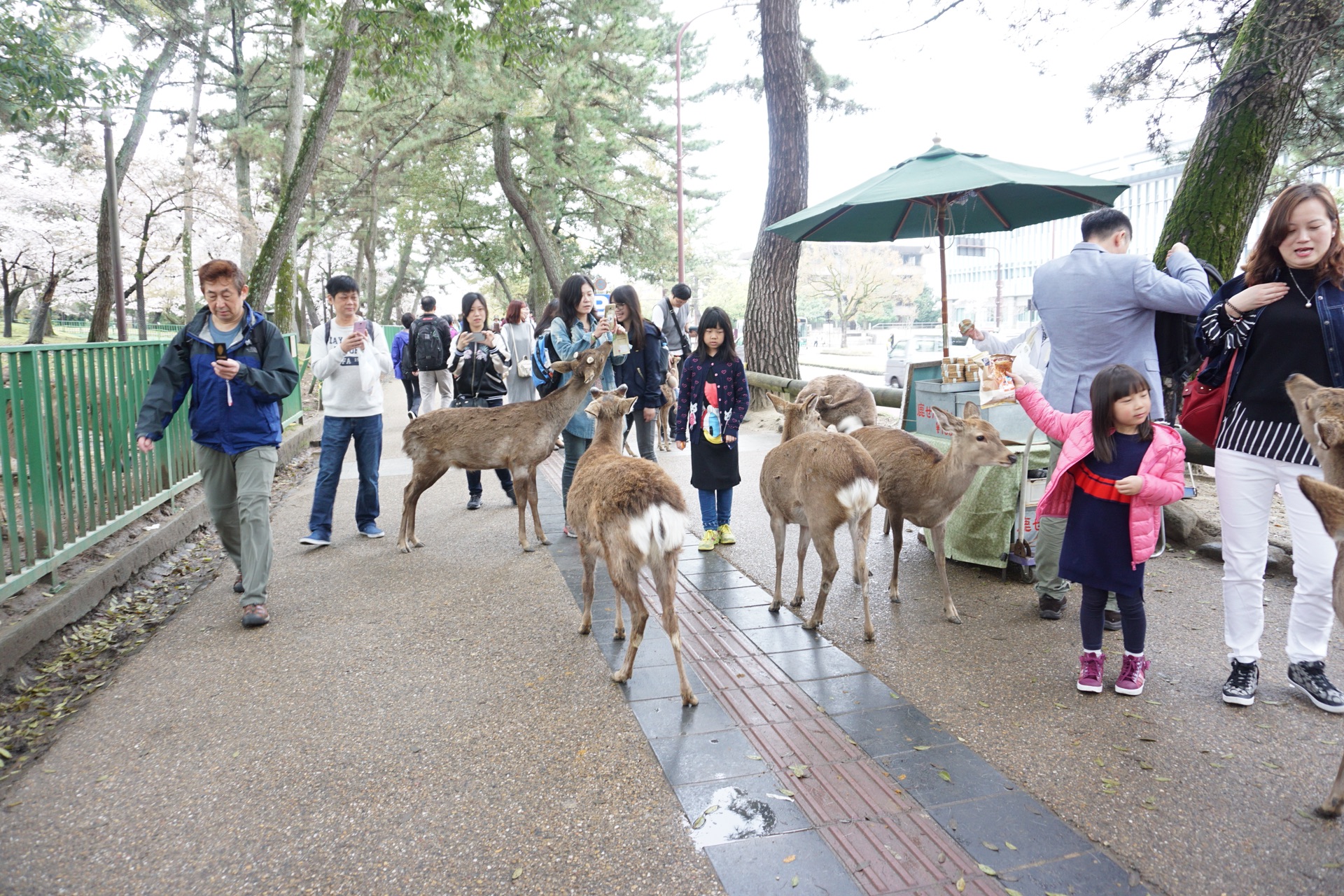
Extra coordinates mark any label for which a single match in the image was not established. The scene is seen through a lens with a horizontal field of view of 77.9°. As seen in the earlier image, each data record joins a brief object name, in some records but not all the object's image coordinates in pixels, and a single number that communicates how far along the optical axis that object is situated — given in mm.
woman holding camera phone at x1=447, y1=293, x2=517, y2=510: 8078
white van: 21484
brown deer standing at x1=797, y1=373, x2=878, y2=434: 7572
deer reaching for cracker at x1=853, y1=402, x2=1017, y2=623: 4738
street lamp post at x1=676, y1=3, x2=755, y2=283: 21572
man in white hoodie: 6504
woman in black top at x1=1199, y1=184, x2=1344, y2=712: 3400
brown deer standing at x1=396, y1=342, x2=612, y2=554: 6809
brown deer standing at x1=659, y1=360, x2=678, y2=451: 10203
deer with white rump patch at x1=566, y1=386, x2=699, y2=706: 3904
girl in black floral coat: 6051
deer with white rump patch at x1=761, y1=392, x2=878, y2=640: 4539
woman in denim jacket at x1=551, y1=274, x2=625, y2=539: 6797
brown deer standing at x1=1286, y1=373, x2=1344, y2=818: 2689
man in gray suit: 4215
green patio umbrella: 6039
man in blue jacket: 4902
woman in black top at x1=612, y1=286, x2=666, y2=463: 7172
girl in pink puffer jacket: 3631
